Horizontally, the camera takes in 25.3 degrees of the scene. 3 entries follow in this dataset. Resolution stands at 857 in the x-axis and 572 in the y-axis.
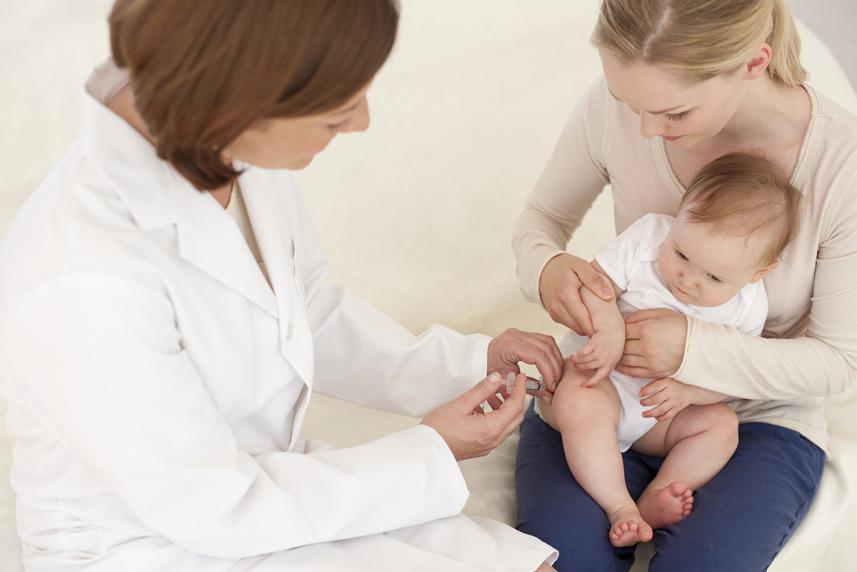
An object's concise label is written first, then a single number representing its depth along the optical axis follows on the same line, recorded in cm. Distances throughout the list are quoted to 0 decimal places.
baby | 210
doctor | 174
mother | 205
